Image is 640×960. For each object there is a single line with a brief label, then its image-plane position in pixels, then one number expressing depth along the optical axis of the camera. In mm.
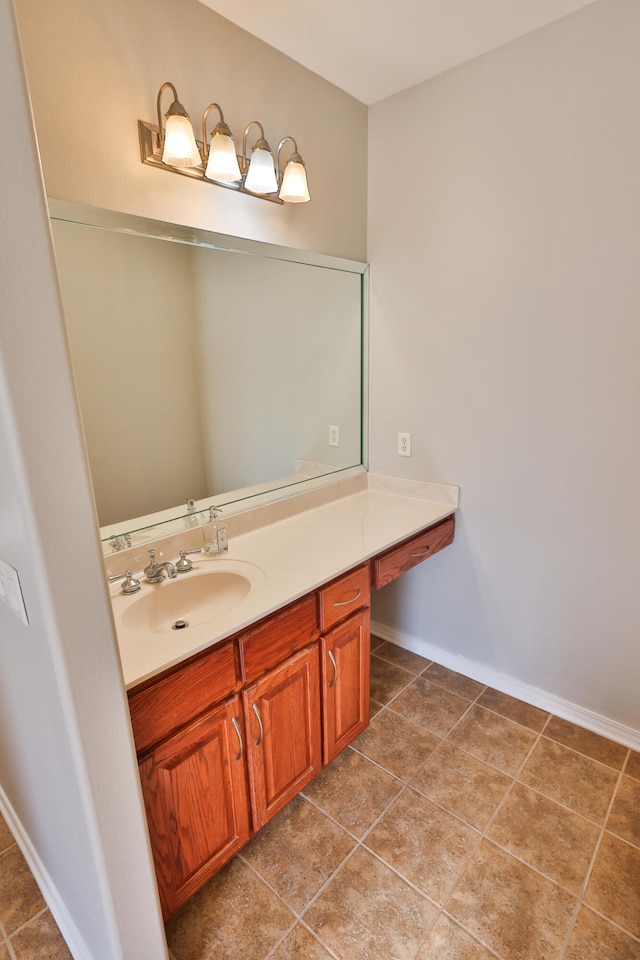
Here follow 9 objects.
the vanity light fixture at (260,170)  1584
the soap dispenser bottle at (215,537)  1642
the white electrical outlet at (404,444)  2195
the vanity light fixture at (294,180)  1672
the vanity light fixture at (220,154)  1450
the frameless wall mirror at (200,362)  1416
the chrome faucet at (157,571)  1434
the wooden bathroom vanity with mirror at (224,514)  1187
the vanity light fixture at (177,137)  1337
